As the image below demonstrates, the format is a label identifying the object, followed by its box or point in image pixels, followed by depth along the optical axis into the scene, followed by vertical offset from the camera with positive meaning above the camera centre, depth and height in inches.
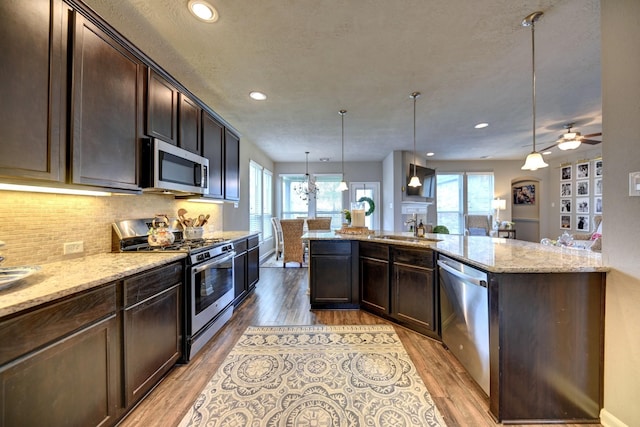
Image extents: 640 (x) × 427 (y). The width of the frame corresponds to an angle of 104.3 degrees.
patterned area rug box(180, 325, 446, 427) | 57.8 -47.0
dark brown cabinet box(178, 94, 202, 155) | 92.4 +34.4
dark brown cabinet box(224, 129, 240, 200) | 129.6 +25.9
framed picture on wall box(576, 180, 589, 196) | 232.3 +24.9
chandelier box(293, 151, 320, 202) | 274.8 +29.3
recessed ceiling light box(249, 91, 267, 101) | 116.2 +56.4
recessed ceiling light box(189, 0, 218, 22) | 63.8 +54.1
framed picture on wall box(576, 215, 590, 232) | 233.0 -8.4
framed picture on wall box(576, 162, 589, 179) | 232.9 +41.6
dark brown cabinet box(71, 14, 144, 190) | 55.9 +26.3
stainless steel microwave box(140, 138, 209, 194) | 76.0 +15.5
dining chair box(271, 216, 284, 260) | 234.5 -17.8
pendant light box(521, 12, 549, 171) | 69.7 +22.2
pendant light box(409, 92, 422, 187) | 117.5 +56.6
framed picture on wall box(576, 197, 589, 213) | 232.4 +9.1
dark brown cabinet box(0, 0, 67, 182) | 43.8 +23.6
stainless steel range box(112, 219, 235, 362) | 79.0 -21.9
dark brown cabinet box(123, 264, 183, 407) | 57.1 -29.5
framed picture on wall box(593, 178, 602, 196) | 218.4 +24.3
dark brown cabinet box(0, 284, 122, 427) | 36.7 -25.8
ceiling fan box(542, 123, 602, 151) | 139.7 +42.0
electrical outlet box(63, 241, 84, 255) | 65.5 -9.2
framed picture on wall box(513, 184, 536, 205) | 281.6 +21.9
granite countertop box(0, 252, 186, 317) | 38.6 -12.8
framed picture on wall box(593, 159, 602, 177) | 220.0 +41.5
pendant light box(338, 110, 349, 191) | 170.3 +18.5
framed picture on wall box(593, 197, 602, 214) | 217.4 +8.0
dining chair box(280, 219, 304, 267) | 198.5 -21.4
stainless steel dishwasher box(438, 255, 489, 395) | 62.6 -29.0
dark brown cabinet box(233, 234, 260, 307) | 117.5 -27.6
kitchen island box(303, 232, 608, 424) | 56.3 -28.8
